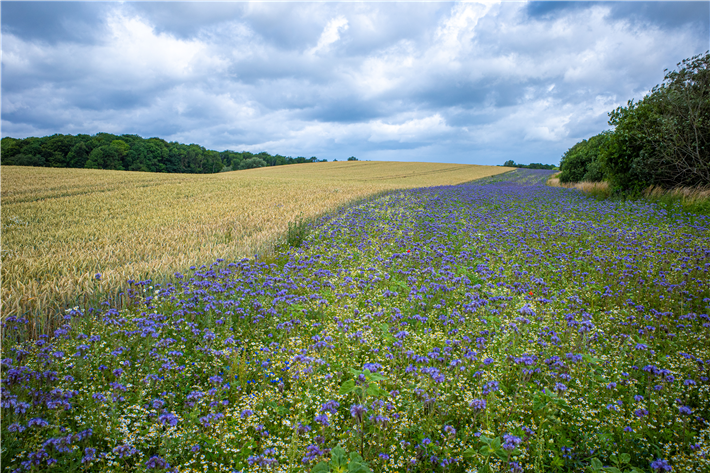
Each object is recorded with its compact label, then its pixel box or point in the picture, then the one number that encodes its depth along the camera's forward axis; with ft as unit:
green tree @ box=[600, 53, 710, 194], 51.37
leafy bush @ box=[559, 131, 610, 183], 100.64
